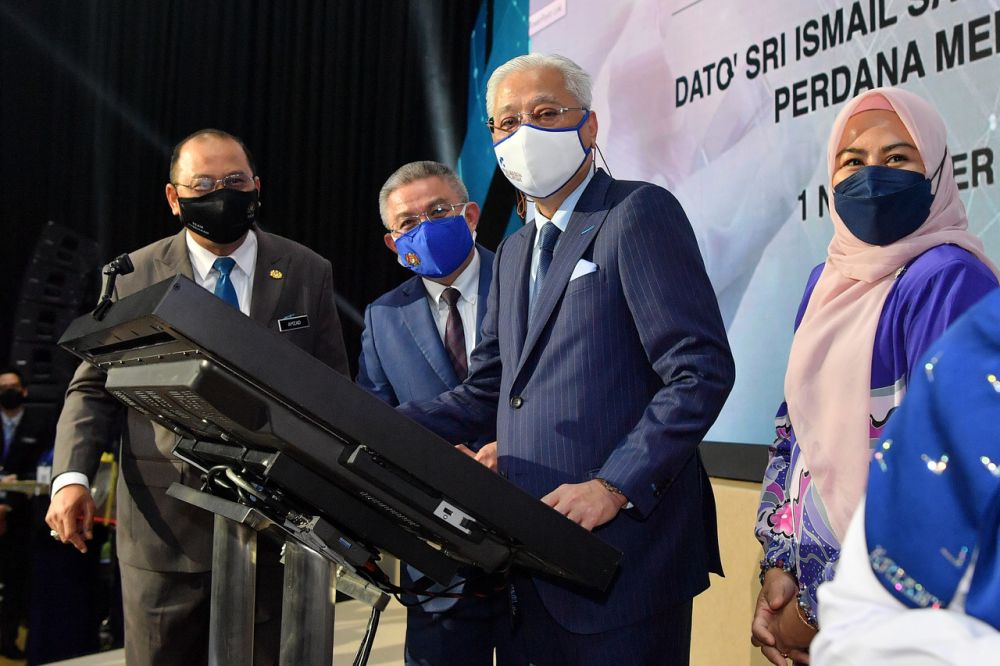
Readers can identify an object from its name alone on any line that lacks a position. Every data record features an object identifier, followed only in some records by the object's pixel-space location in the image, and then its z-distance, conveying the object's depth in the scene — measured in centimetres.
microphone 129
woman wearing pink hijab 133
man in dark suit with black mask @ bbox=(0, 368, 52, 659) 411
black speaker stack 438
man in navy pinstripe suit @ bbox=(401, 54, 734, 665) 130
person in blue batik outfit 49
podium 88
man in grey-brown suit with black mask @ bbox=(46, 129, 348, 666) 200
